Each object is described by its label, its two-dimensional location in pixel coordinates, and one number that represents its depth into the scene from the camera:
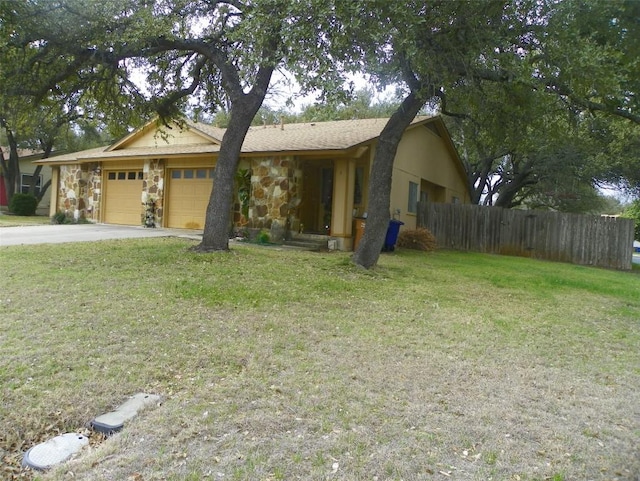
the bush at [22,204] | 23.19
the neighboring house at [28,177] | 27.00
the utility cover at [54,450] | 2.61
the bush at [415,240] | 14.88
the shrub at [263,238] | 12.79
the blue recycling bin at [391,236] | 12.99
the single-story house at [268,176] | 12.98
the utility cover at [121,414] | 2.96
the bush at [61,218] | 17.87
